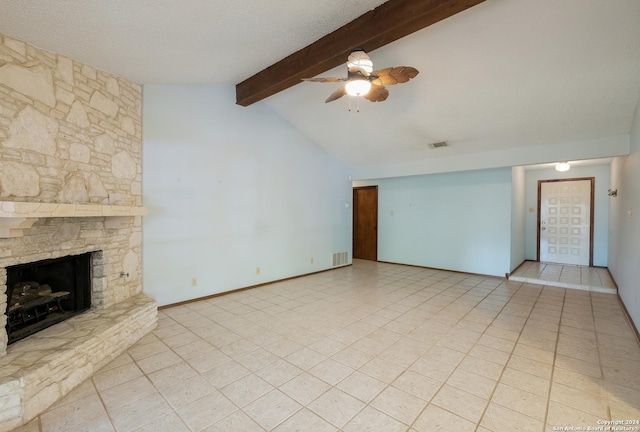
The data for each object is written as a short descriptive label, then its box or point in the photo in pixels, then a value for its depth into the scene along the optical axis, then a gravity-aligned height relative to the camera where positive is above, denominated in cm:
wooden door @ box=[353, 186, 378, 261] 766 -24
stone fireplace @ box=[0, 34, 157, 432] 203 +4
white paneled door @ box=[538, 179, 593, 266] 675 -14
